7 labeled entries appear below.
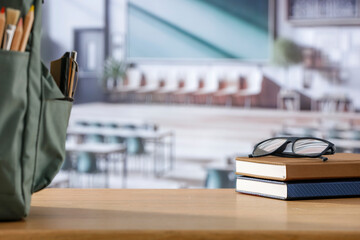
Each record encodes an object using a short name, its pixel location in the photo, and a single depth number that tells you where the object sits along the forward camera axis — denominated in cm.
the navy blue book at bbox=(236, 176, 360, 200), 136
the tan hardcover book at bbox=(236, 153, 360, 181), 134
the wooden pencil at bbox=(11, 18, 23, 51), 121
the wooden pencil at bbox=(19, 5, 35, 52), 121
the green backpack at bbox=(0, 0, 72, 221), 119
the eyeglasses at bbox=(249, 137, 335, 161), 141
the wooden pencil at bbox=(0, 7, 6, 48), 119
